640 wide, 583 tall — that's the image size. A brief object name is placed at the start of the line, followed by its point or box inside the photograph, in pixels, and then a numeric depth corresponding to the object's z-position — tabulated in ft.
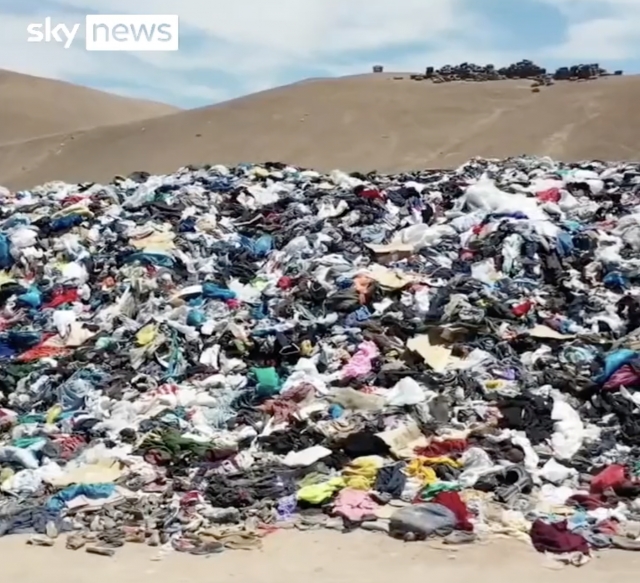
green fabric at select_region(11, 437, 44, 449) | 25.08
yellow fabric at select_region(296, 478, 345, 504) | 21.33
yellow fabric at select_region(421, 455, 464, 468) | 22.34
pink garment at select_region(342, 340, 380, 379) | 26.91
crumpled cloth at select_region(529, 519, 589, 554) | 18.81
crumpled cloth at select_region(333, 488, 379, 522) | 20.76
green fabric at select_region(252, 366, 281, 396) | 26.68
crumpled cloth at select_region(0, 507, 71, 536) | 21.29
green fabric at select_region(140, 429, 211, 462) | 23.86
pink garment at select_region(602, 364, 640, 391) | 24.68
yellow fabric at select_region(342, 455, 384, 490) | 21.95
